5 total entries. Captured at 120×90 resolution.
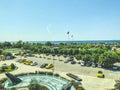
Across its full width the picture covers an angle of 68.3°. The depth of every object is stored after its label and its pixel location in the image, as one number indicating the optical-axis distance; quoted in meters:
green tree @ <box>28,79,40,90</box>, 17.12
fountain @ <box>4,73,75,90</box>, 20.02
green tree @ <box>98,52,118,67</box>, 28.86
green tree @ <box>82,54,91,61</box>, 33.32
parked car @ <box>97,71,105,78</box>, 23.50
